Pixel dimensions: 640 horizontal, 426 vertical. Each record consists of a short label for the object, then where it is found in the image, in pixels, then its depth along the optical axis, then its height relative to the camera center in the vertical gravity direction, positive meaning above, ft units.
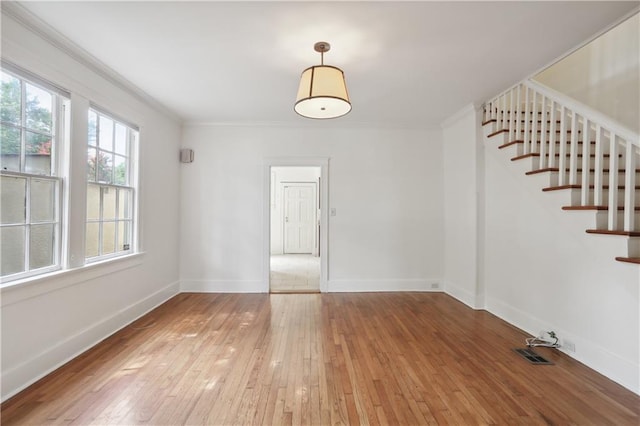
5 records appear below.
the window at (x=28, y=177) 6.65 +0.80
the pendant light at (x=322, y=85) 7.04 +3.08
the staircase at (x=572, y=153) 7.13 +1.92
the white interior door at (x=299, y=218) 28.09 -0.43
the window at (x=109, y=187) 9.37 +0.82
